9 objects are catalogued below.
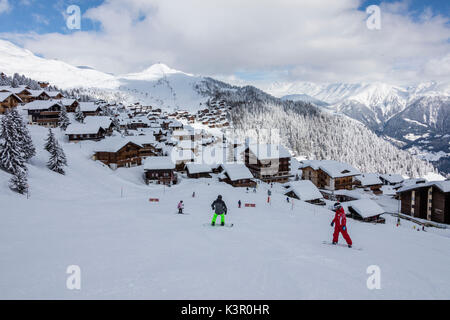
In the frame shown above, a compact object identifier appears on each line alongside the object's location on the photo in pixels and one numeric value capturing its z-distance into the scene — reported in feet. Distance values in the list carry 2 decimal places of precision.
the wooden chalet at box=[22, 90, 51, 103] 229.66
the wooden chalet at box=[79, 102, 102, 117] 233.04
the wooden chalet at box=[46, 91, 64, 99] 255.95
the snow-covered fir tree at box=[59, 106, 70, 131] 191.31
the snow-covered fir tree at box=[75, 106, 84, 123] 206.69
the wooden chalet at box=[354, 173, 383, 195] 226.17
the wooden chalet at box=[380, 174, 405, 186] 274.16
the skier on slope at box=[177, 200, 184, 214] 62.76
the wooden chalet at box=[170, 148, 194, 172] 202.63
